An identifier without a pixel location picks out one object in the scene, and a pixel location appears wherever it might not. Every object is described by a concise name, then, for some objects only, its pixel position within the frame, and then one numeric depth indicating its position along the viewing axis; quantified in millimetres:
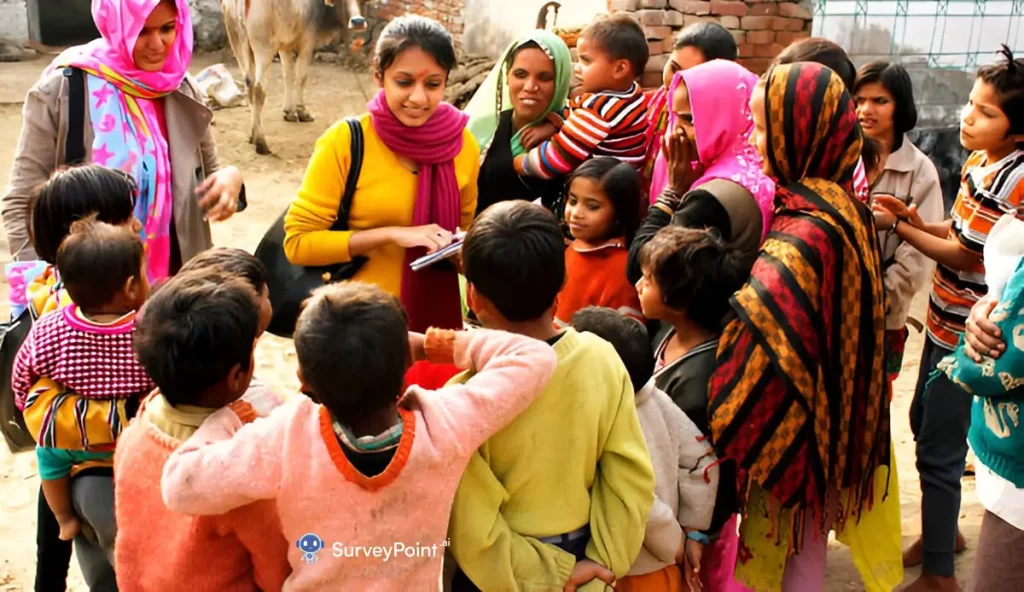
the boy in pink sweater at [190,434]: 1761
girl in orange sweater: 2859
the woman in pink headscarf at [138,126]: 2758
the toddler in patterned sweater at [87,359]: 2137
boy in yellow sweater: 1891
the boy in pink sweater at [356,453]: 1659
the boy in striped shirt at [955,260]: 2879
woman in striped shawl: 2291
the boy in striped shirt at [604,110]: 3176
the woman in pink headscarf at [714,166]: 2520
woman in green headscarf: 3279
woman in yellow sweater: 2680
